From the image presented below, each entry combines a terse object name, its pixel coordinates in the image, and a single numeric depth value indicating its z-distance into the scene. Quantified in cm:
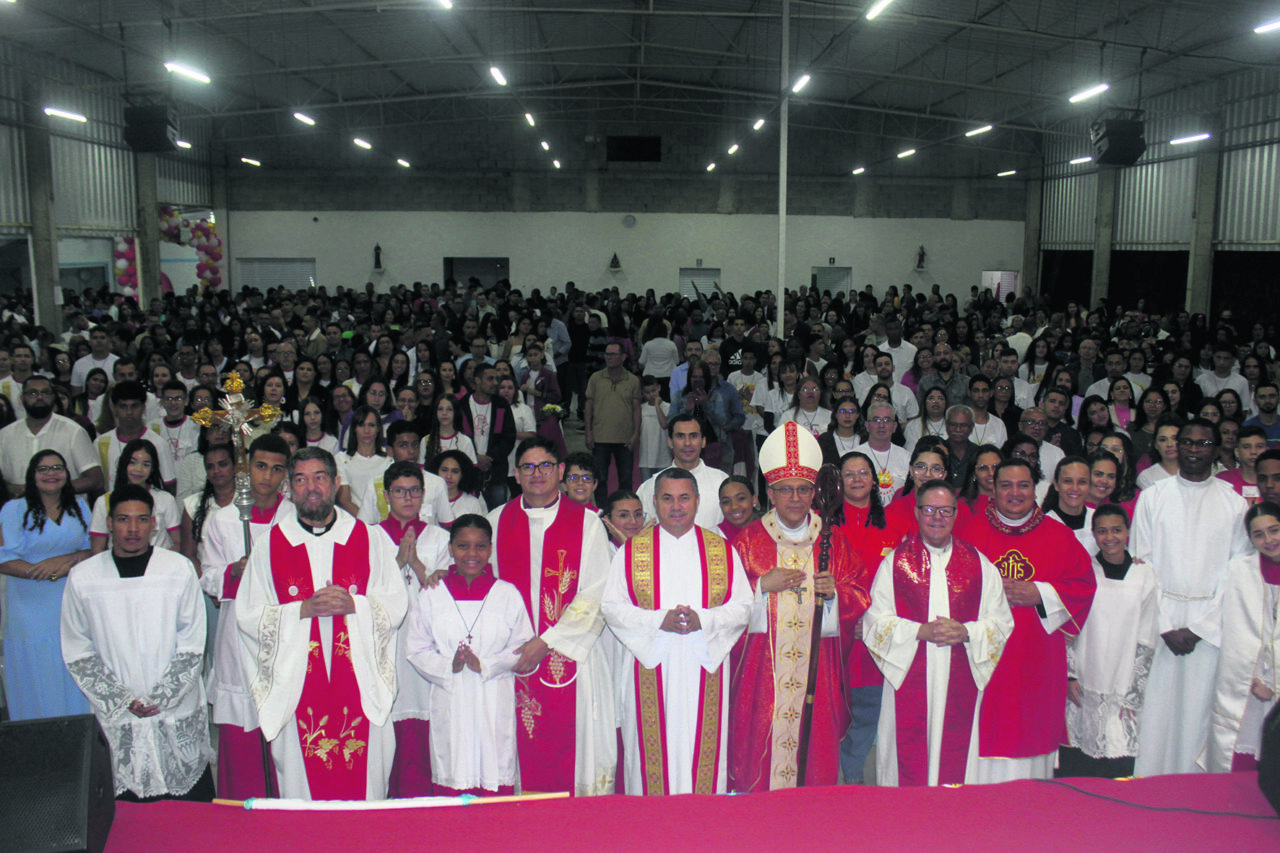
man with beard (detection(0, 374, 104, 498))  561
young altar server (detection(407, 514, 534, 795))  368
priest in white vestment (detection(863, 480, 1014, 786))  365
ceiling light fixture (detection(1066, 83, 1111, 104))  1313
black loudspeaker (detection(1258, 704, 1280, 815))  247
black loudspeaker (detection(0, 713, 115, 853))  224
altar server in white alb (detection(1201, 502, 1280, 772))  375
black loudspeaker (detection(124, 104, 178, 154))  1201
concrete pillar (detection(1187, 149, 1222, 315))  1730
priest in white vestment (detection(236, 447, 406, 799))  362
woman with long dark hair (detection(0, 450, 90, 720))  404
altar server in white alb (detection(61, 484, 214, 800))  360
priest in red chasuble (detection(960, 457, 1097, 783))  378
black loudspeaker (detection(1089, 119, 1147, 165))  1326
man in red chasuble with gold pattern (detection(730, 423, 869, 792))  380
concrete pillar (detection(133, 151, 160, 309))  1938
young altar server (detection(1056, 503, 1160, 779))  392
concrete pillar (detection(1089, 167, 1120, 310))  2092
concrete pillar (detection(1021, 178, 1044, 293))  2480
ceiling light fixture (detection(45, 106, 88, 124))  1518
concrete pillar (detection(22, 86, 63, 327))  1544
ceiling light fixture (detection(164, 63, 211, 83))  1170
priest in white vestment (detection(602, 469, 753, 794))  368
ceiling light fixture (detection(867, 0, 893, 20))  1086
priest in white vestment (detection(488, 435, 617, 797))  384
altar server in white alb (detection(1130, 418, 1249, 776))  409
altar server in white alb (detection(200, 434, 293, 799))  396
